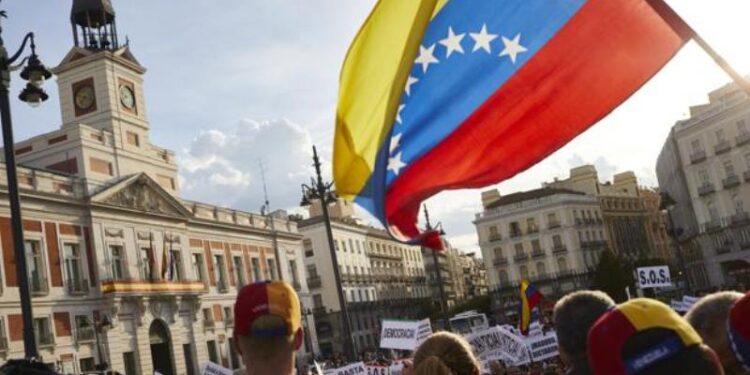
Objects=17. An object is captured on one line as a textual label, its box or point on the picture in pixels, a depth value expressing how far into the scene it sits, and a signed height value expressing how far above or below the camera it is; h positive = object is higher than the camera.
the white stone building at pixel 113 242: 33.91 +5.64
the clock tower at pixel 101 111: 40.00 +12.79
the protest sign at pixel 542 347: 14.39 -0.93
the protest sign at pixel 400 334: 14.88 -0.30
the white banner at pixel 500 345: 14.80 -0.79
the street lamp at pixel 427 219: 37.22 +4.00
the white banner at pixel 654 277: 16.91 -0.16
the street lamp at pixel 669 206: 29.22 +2.00
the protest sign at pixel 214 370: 12.70 -0.27
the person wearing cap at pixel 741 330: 2.36 -0.21
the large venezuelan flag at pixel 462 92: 5.30 +1.31
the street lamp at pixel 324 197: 24.58 +3.90
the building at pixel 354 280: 72.94 +4.01
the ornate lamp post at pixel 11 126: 11.33 +3.54
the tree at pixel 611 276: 71.88 +0.06
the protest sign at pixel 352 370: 14.33 -0.72
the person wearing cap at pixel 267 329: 3.02 +0.04
